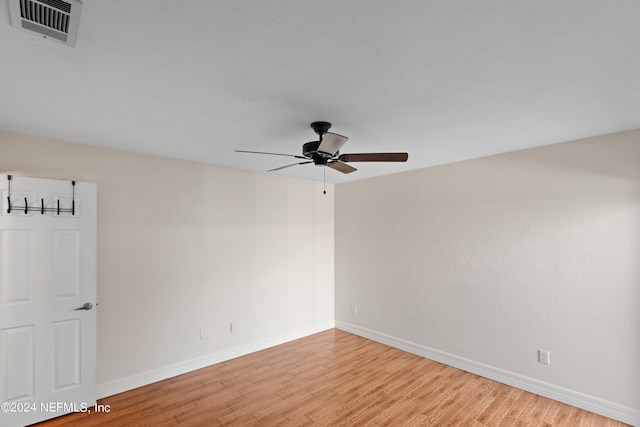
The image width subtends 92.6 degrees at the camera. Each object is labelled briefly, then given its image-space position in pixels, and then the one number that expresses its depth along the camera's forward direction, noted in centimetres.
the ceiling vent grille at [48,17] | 115
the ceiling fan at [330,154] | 223
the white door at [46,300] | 253
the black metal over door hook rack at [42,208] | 255
